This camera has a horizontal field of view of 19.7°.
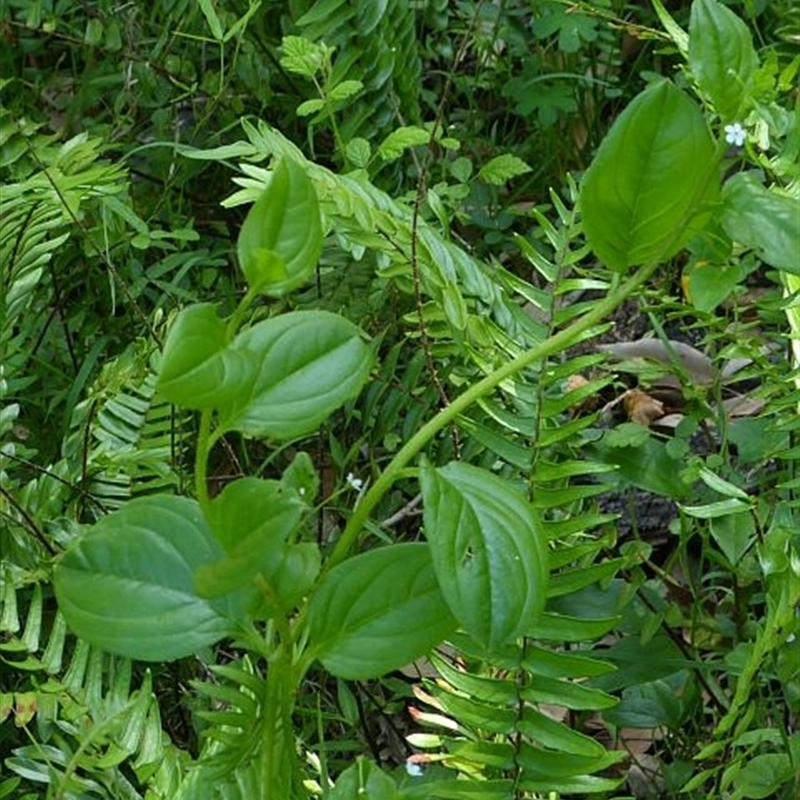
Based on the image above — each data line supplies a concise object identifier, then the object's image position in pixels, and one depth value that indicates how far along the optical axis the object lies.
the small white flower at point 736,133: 0.86
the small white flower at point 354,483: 0.90
